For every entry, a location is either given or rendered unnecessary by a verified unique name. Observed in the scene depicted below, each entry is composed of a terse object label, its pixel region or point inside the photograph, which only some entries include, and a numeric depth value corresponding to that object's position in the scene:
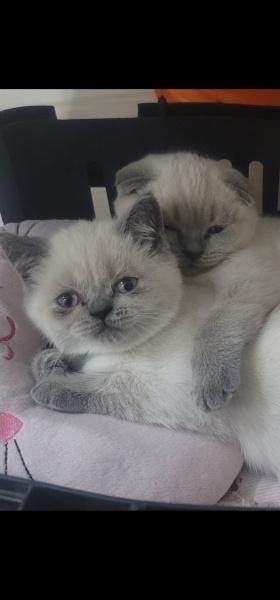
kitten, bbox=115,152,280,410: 0.22
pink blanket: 0.22
